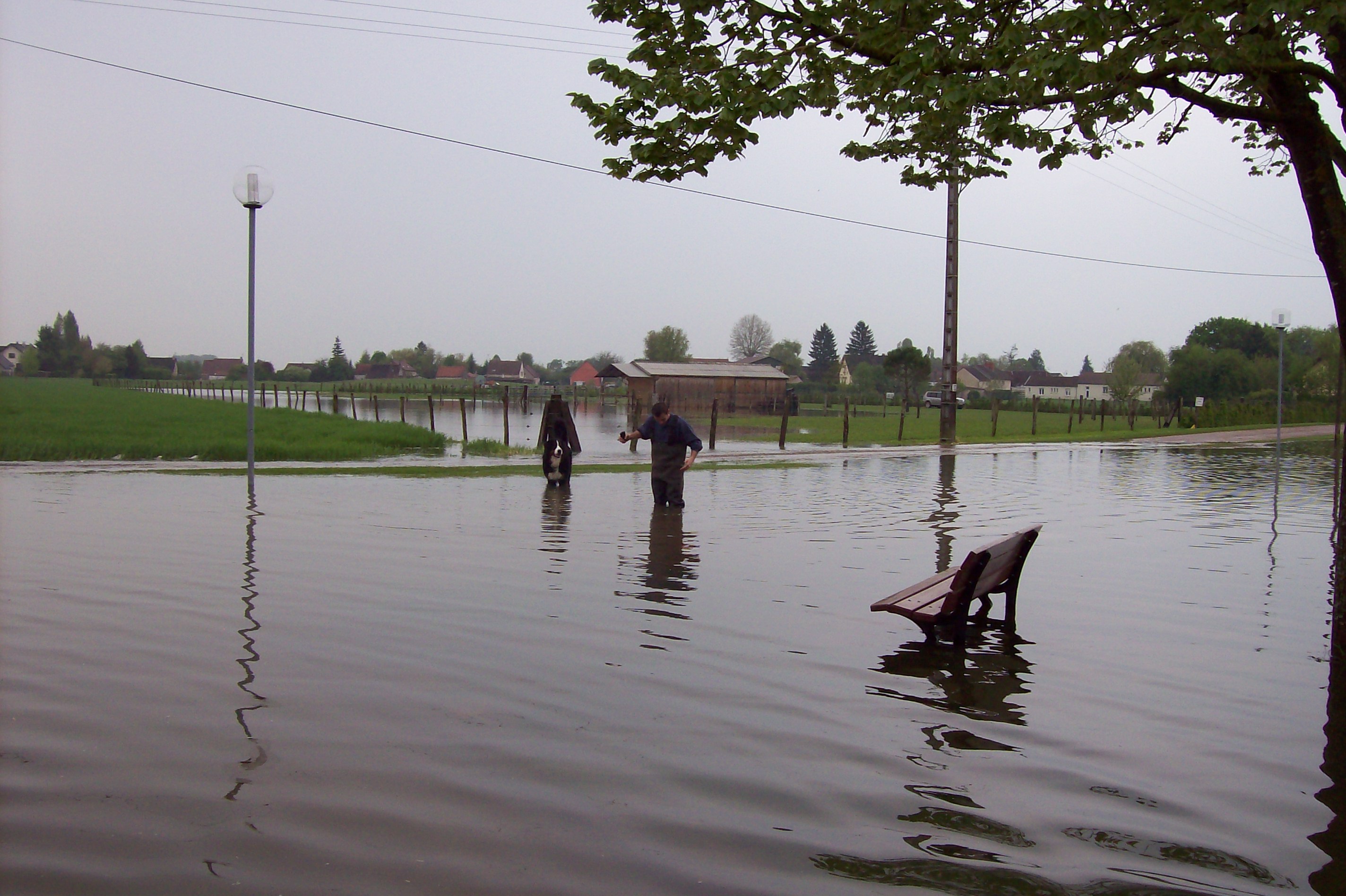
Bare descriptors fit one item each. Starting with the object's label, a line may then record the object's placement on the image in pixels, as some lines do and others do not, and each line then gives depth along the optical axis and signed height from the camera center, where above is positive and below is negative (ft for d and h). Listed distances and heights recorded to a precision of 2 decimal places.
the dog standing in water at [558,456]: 62.08 -2.47
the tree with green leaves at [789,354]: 522.47 +33.15
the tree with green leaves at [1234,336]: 341.62 +30.18
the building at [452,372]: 579.07 +21.20
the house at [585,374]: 542.16 +21.04
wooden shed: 202.69 +5.96
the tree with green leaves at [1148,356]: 454.81 +29.73
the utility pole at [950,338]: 114.52 +9.11
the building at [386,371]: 567.18 +20.35
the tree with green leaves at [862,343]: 575.79 +41.06
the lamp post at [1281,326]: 69.87 +7.05
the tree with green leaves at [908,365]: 278.67 +14.69
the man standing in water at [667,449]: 49.21 -1.53
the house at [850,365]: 508.12 +27.28
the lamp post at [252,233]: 52.90 +8.72
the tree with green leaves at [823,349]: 534.37 +34.69
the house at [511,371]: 583.99 +23.39
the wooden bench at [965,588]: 23.17 -3.94
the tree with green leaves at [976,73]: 20.99 +7.42
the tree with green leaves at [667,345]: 463.42 +30.77
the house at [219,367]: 594.24 +21.74
